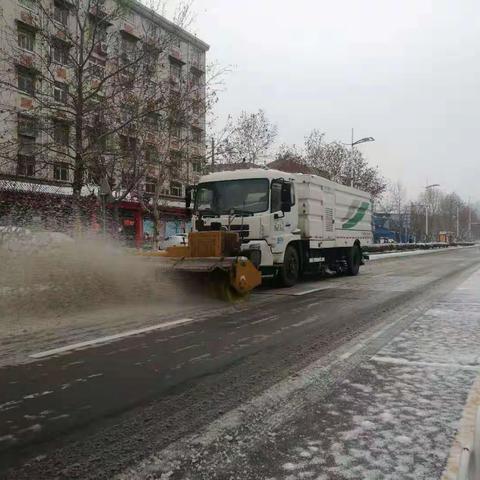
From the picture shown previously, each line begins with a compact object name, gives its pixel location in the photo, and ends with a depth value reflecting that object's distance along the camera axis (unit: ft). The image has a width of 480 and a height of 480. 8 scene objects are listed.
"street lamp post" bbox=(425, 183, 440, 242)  261.65
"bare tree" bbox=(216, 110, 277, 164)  108.78
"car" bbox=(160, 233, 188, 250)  97.81
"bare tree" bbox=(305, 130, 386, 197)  141.08
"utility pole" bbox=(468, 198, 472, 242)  416.91
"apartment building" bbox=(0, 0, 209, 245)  50.39
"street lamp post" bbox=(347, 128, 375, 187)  131.64
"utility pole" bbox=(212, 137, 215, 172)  78.18
